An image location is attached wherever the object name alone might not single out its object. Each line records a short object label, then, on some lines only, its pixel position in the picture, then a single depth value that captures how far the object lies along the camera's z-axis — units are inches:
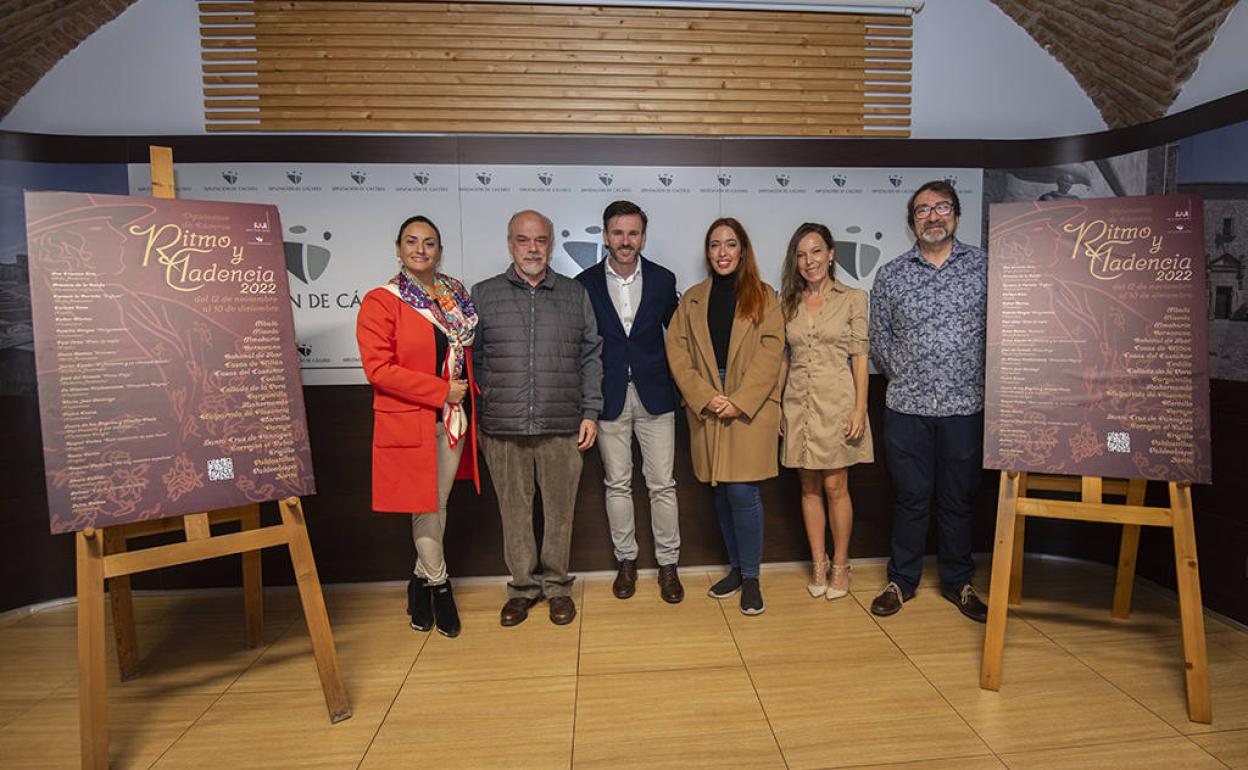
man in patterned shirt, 112.9
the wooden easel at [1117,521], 87.4
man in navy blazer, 122.6
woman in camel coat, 118.8
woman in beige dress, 120.2
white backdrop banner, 134.5
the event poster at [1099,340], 89.7
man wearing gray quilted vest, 115.6
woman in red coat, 106.4
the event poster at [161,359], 77.3
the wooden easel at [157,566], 78.0
